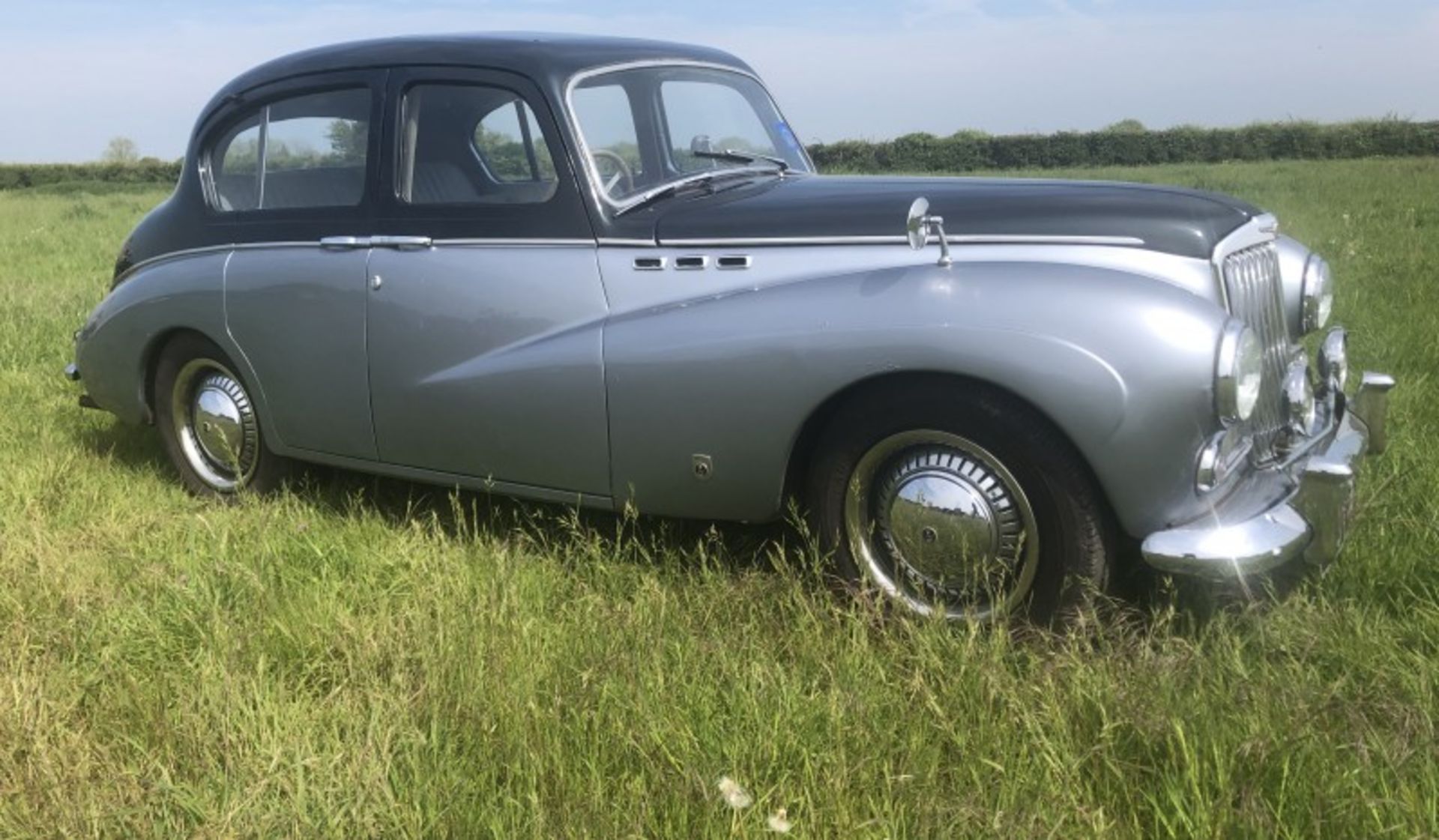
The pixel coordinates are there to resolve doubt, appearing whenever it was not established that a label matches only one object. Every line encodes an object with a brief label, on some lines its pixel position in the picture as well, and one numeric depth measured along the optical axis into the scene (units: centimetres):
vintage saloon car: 276
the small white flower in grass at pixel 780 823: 208
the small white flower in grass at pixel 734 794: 211
